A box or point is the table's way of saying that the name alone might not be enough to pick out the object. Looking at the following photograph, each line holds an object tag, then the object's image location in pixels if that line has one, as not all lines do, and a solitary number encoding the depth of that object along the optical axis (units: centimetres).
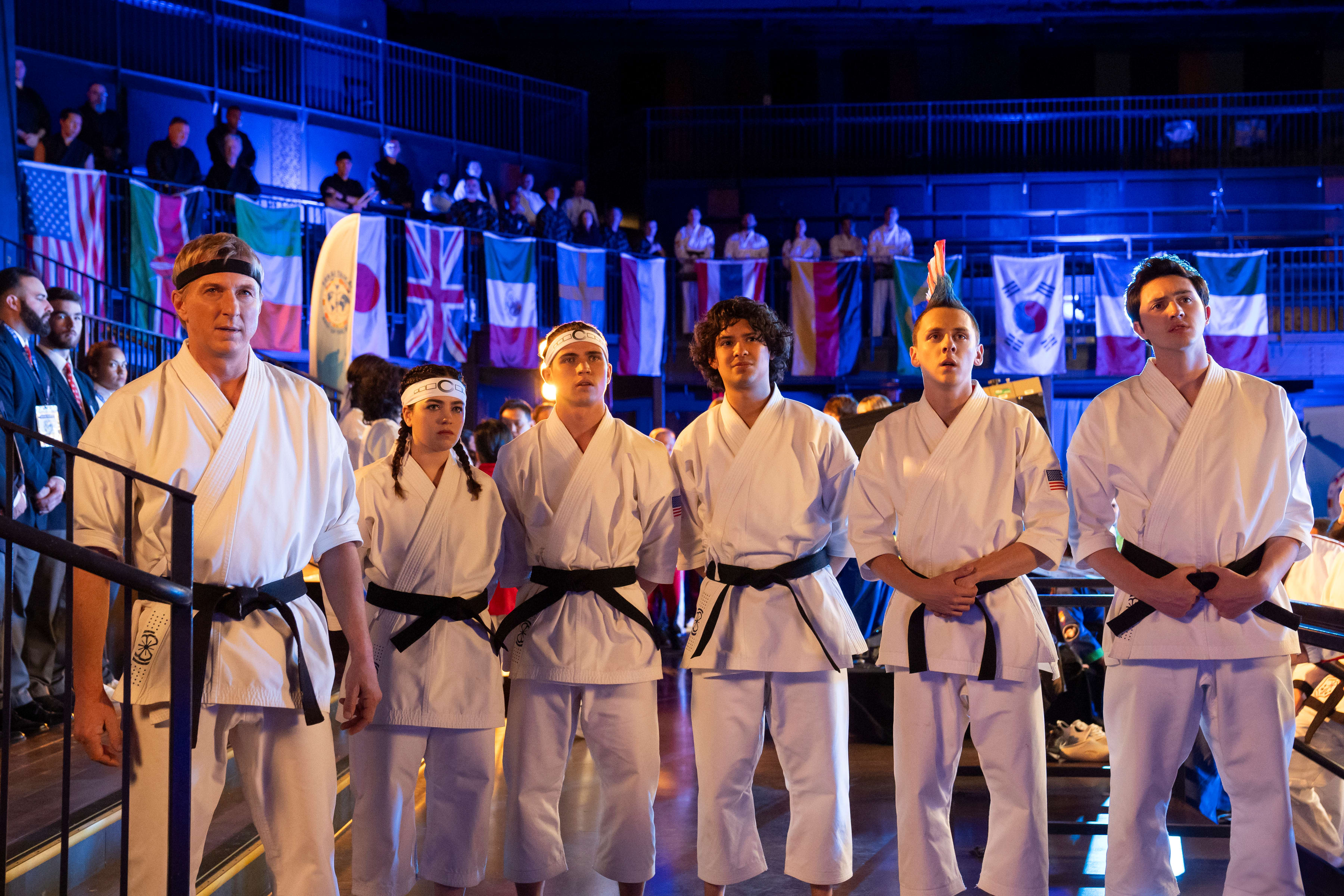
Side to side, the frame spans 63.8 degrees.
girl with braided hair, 290
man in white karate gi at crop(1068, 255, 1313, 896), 252
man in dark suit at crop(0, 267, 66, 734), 388
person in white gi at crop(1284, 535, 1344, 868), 296
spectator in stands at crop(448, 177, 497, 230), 1073
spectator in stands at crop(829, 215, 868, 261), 1239
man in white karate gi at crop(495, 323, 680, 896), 295
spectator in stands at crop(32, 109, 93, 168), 827
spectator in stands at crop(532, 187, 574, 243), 1138
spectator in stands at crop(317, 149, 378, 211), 1016
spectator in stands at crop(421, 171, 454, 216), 1135
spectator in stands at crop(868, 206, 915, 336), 1172
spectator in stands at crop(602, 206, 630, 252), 1178
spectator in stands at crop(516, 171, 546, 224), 1192
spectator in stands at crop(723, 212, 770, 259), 1219
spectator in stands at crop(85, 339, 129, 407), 484
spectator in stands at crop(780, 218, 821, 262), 1223
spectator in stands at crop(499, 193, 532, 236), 1118
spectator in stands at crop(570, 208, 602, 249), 1173
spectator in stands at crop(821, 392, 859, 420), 598
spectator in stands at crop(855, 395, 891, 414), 607
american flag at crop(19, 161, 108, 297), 742
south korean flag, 1152
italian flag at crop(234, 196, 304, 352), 903
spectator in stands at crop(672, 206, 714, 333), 1202
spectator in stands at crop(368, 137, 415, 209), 1115
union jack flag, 1023
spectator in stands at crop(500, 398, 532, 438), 613
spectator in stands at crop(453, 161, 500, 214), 1174
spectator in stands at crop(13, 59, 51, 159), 818
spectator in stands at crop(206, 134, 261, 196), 947
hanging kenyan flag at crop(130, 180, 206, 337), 828
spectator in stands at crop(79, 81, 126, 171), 872
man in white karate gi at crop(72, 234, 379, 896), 210
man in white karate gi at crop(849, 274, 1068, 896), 274
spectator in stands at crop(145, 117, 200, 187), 913
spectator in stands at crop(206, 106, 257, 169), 976
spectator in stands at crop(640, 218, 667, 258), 1184
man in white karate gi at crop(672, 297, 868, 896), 296
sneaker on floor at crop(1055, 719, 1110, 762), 431
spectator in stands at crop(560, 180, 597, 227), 1248
